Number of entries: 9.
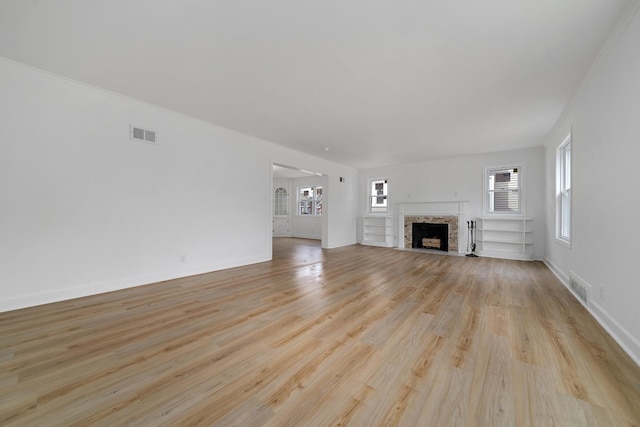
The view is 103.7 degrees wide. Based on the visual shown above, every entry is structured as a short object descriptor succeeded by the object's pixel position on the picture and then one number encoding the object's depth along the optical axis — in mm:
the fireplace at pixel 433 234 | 6879
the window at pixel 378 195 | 8477
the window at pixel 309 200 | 10516
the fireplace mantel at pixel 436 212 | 6754
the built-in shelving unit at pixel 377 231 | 8070
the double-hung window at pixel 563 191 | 4063
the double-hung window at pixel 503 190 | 6168
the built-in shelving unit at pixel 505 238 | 5895
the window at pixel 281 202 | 11273
